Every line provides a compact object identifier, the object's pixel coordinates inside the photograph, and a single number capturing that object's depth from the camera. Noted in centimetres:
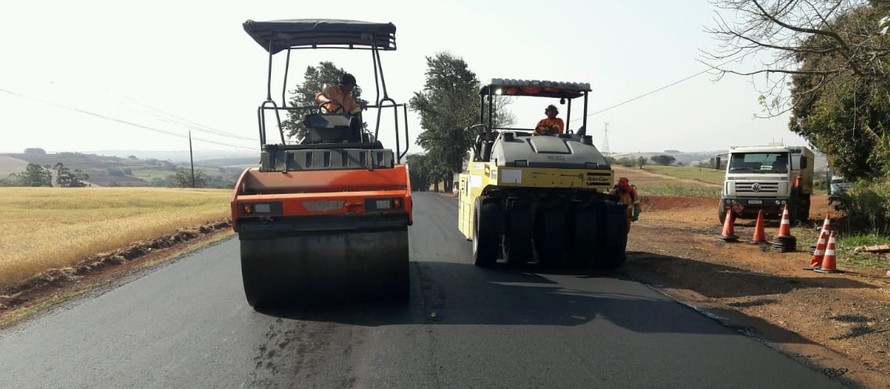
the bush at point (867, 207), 1329
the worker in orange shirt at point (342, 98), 846
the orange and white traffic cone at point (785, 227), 1140
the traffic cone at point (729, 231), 1316
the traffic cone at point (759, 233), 1267
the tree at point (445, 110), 4888
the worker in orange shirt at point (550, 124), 1041
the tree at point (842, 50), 748
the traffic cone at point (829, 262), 905
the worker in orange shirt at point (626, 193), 998
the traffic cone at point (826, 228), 962
